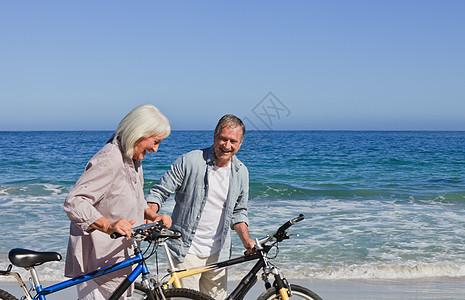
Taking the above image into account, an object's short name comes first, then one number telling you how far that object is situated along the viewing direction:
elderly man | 3.21
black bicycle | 2.78
